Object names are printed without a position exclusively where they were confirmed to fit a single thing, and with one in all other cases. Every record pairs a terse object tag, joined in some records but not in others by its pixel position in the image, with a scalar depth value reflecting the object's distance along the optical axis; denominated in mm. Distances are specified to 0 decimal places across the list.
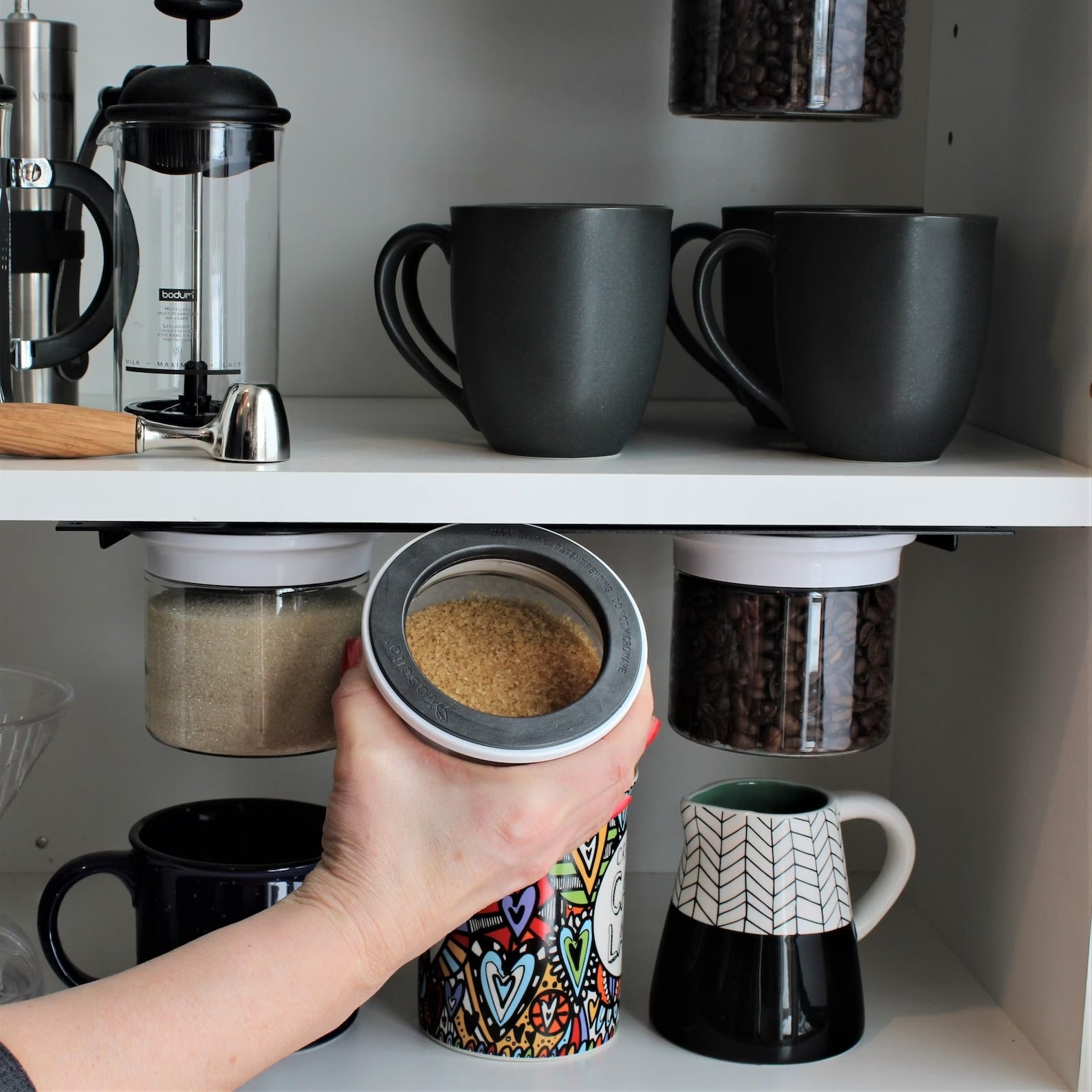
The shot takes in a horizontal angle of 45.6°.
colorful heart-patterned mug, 733
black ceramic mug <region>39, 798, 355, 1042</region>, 727
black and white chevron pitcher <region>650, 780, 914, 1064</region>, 740
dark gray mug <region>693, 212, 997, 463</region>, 644
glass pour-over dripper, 732
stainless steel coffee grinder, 770
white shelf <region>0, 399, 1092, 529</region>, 617
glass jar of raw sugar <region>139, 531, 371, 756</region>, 681
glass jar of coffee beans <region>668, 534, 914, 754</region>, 711
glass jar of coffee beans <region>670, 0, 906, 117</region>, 693
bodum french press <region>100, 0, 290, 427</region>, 717
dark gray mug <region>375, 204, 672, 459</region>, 641
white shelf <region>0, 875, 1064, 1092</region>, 722
